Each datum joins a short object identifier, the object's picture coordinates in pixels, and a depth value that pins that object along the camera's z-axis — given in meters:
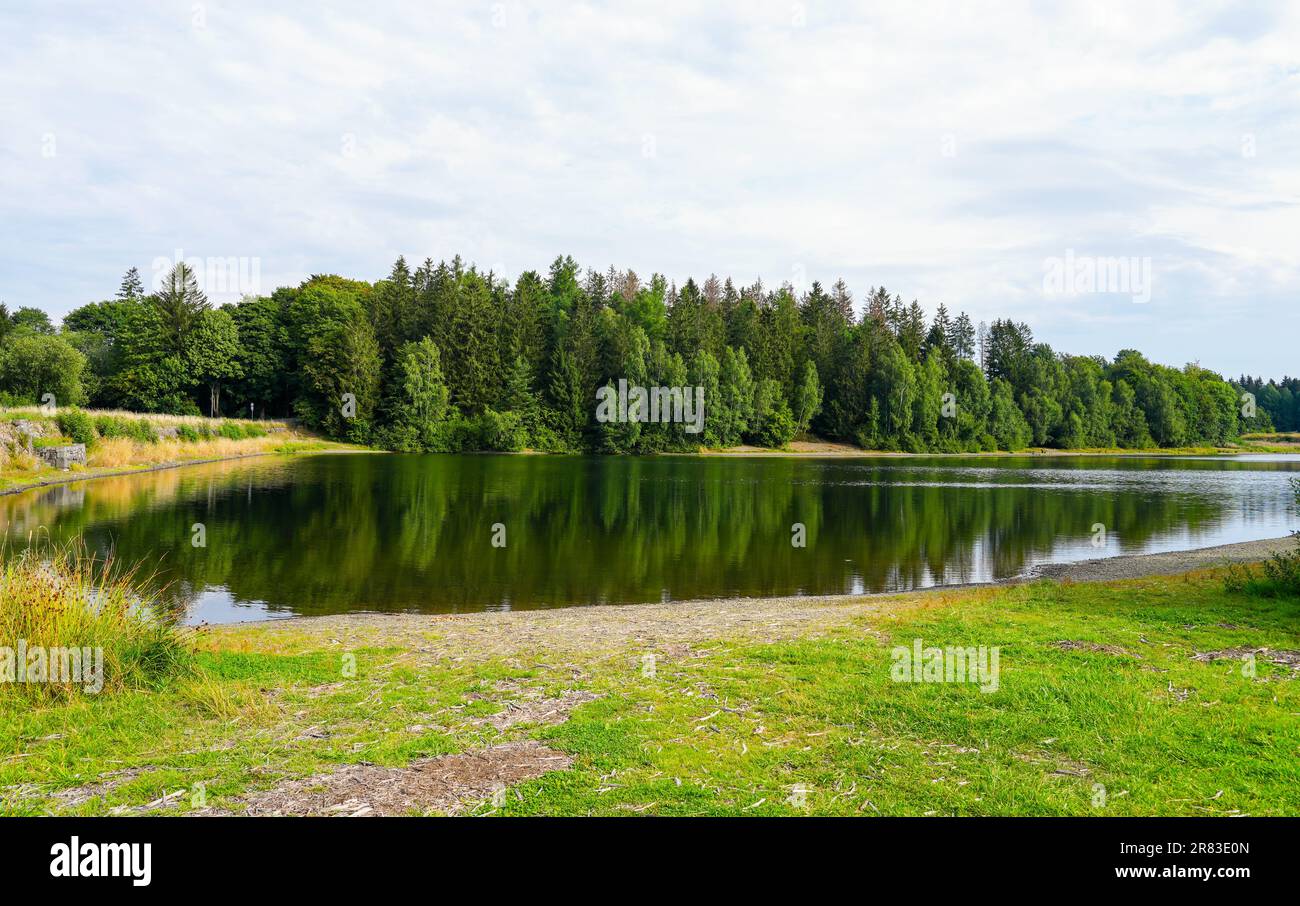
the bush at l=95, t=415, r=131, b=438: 49.56
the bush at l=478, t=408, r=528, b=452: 88.19
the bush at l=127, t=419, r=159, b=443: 52.88
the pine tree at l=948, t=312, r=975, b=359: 139.62
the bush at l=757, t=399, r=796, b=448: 101.06
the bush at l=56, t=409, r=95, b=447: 45.56
